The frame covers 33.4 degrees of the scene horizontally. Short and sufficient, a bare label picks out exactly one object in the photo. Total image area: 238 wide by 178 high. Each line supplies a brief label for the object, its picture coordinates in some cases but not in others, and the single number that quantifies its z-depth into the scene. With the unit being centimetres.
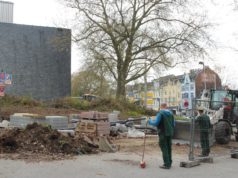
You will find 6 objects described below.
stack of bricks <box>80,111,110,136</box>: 1644
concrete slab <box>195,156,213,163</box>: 1248
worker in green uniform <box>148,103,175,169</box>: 1090
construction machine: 1736
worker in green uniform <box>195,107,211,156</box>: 1358
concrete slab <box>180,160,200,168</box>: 1138
